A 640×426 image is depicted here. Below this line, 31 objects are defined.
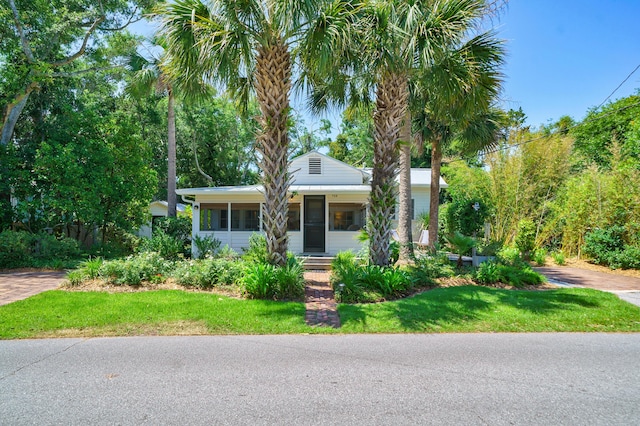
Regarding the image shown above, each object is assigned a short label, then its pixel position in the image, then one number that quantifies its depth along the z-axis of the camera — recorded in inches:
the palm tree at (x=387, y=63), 271.0
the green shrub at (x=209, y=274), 316.5
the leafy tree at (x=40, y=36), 515.2
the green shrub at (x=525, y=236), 474.6
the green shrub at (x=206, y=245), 490.9
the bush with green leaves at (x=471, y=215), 532.1
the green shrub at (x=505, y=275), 346.0
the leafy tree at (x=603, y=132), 887.7
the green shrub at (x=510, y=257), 392.5
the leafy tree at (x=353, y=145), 1157.7
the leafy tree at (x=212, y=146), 978.7
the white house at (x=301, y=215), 529.3
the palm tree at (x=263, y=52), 259.3
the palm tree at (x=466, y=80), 285.4
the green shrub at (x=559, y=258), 511.2
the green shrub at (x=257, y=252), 326.3
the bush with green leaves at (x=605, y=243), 474.6
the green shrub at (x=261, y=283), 279.7
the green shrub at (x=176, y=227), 565.9
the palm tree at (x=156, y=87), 550.9
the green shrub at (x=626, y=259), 445.3
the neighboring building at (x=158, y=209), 871.6
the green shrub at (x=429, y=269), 336.8
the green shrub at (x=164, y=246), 483.5
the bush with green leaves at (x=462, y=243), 376.8
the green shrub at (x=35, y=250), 417.7
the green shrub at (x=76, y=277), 321.4
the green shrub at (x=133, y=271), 320.8
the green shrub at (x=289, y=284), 285.0
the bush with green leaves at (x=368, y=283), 283.9
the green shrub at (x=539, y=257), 510.0
